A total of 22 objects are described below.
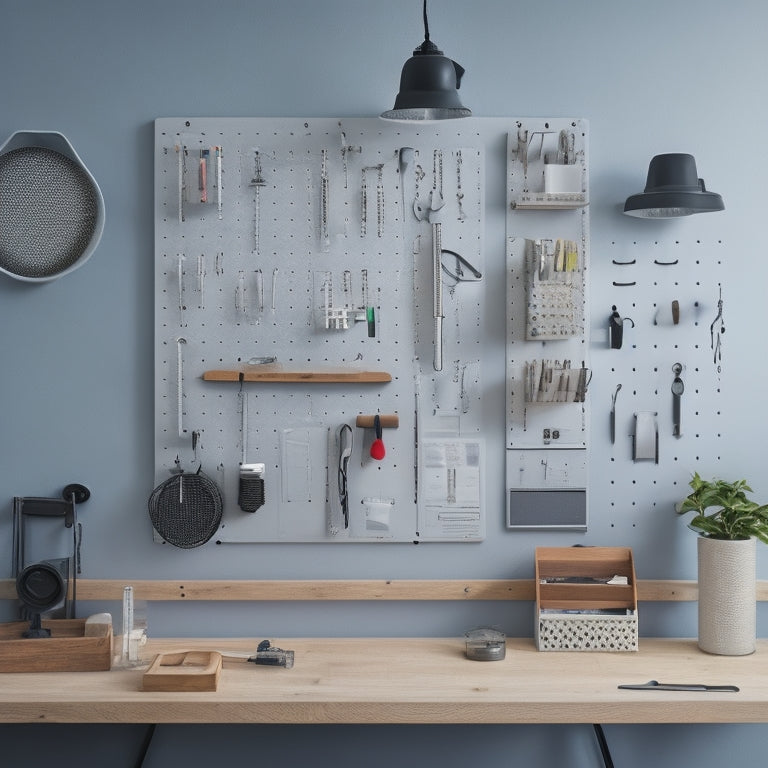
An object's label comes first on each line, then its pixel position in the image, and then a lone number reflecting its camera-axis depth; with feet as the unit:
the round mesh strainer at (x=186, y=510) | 7.50
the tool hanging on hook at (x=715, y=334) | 7.83
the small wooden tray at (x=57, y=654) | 6.88
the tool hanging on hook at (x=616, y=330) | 7.72
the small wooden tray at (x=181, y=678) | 6.39
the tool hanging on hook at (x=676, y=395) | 7.79
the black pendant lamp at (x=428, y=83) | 6.43
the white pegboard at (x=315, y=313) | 7.71
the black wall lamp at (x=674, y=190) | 7.10
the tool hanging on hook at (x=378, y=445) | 7.58
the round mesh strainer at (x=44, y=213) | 7.59
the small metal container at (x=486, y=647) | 7.04
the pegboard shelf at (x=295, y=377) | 7.57
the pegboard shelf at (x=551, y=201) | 7.54
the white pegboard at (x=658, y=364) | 7.80
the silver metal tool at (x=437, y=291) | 7.57
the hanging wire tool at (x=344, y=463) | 7.62
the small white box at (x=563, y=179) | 7.60
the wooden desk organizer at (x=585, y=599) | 7.29
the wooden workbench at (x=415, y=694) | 6.22
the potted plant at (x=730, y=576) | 7.13
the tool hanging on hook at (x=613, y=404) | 7.83
